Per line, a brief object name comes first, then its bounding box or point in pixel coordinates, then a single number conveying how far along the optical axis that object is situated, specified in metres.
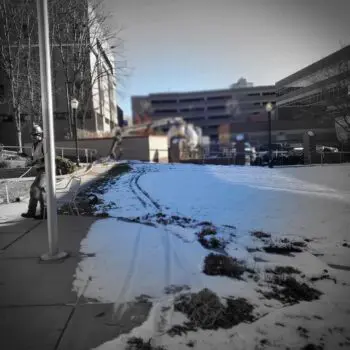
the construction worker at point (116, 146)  24.79
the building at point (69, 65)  25.89
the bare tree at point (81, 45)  25.39
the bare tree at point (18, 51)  24.64
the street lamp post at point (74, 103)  20.03
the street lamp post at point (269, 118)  12.81
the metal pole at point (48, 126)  4.66
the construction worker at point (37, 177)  6.81
